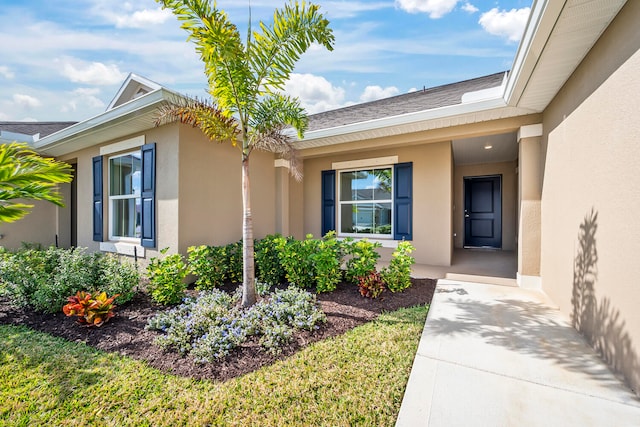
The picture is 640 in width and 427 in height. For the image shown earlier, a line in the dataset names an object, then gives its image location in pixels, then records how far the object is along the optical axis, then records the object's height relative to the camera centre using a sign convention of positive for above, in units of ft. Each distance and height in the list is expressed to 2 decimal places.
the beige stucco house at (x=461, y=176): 7.55 +2.28
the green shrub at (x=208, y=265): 14.03 -2.99
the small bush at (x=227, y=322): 8.55 -4.21
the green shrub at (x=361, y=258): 13.94 -2.55
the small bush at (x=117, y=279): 12.45 -3.35
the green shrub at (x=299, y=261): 14.35 -2.79
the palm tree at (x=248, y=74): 9.68 +5.90
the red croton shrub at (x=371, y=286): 13.10 -3.82
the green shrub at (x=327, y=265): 13.58 -2.85
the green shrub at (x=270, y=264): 15.33 -3.20
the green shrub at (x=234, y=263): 15.60 -3.13
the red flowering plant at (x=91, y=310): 10.36 -3.99
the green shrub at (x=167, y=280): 12.37 -3.28
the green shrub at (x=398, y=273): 14.02 -3.34
